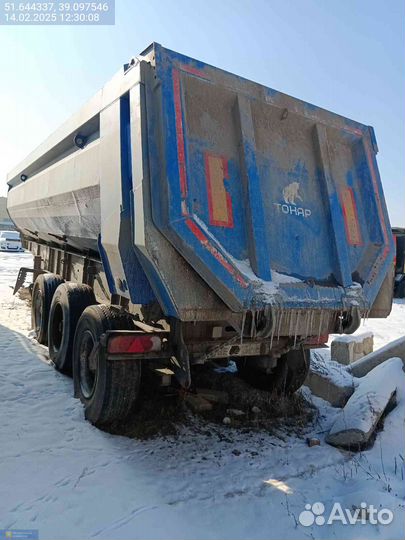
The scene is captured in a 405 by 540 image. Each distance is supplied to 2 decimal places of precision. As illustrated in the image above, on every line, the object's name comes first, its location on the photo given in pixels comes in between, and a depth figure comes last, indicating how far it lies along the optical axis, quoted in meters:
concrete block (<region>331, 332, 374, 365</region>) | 5.75
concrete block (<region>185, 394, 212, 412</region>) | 4.05
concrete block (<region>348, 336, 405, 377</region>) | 4.84
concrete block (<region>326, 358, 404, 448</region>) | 3.66
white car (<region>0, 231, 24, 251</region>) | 29.91
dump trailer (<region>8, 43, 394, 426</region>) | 3.06
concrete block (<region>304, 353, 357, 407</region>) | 4.62
